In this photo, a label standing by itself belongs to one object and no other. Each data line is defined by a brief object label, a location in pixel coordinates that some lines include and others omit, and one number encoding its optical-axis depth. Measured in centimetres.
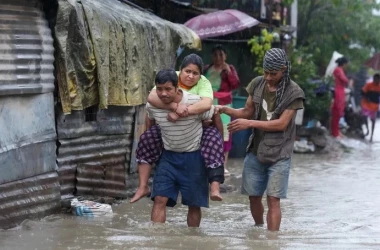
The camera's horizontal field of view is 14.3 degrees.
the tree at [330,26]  3955
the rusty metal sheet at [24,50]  1264
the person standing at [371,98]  3789
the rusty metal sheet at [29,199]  1255
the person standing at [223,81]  2016
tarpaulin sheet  1399
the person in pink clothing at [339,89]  3264
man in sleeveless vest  1228
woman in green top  1213
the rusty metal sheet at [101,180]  1525
